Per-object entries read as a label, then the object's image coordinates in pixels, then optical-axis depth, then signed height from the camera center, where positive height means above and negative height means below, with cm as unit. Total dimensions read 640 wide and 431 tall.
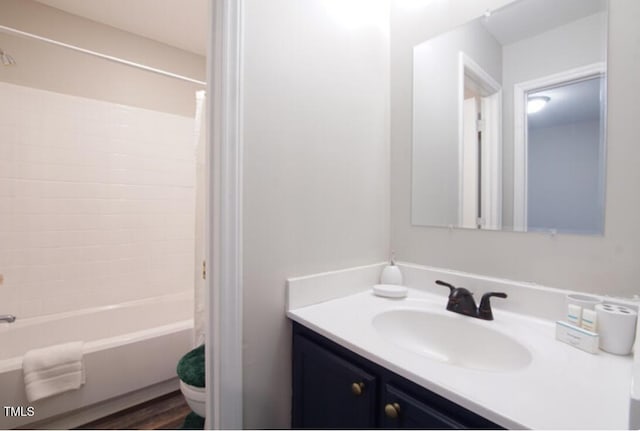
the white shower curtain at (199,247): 160 -19
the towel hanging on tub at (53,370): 136 -78
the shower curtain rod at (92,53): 152 +97
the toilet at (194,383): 126 -76
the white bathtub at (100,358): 138 -85
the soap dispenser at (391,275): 127 -27
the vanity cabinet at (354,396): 63 -47
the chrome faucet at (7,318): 175 -66
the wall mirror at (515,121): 89 +35
